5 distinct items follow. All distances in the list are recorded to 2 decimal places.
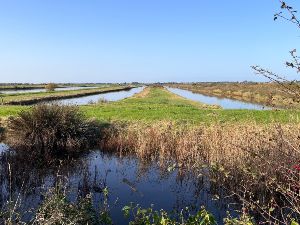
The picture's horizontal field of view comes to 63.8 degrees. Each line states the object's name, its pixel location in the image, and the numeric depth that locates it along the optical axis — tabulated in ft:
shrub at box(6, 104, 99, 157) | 36.52
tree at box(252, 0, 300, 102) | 8.93
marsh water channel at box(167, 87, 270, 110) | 113.09
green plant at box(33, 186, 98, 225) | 15.18
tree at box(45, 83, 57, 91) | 179.23
